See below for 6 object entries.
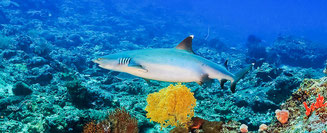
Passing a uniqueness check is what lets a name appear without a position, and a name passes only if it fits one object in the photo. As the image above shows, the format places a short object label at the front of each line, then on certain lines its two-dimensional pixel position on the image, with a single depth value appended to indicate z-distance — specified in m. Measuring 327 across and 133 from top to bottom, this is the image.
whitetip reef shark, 2.36
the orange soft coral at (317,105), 2.34
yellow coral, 3.85
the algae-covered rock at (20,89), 5.93
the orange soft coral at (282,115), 2.94
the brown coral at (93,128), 3.54
